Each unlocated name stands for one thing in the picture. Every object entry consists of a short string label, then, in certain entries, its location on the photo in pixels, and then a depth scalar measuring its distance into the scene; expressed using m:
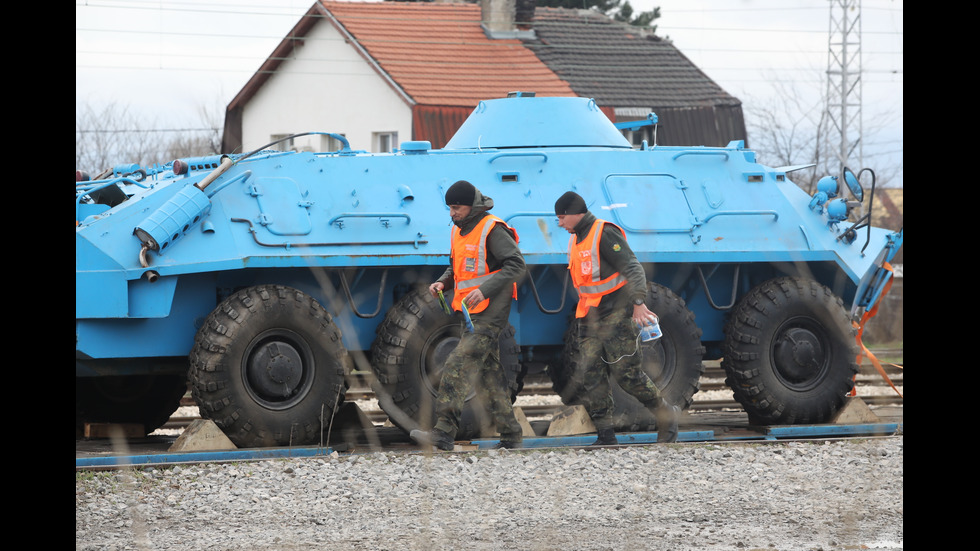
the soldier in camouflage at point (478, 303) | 17.41
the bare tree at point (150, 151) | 55.44
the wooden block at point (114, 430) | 21.16
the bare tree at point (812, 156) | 54.78
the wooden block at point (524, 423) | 19.48
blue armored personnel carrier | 18.11
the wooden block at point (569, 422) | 19.53
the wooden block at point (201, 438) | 17.70
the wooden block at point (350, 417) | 20.73
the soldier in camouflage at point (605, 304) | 17.94
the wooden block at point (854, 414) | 21.50
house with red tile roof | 51.06
